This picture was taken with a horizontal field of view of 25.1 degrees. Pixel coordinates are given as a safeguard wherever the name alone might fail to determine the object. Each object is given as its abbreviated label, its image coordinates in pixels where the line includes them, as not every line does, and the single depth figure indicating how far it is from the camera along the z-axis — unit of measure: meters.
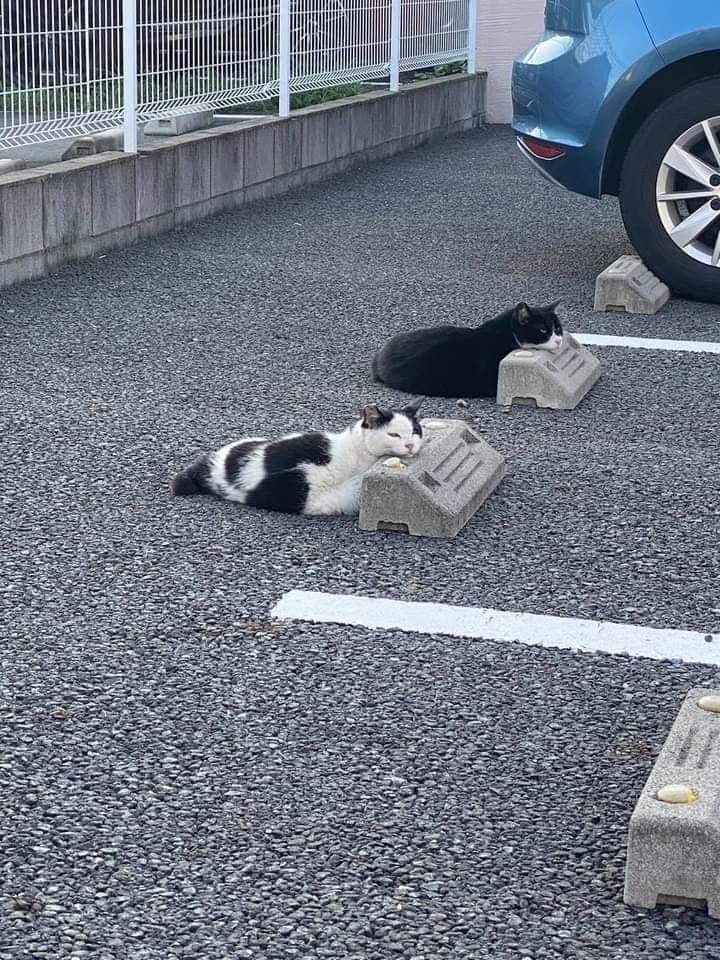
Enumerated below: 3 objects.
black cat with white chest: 5.94
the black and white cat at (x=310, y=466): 4.56
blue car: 7.38
